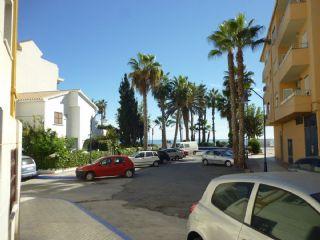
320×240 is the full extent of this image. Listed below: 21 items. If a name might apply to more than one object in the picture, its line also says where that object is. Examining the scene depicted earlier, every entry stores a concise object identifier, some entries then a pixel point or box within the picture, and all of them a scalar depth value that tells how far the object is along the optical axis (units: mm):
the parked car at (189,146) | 43431
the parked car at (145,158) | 25742
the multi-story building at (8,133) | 3861
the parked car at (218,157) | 25706
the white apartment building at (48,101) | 27140
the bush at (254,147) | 42931
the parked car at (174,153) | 33435
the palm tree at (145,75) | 36003
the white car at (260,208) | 2697
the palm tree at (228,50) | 23269
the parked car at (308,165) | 10550
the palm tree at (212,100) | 58723
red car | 17548
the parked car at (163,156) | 29744
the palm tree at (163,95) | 45177
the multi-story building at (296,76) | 16843
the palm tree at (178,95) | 47017
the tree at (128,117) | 43839
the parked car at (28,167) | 17409
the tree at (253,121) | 49884
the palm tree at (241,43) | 22541
